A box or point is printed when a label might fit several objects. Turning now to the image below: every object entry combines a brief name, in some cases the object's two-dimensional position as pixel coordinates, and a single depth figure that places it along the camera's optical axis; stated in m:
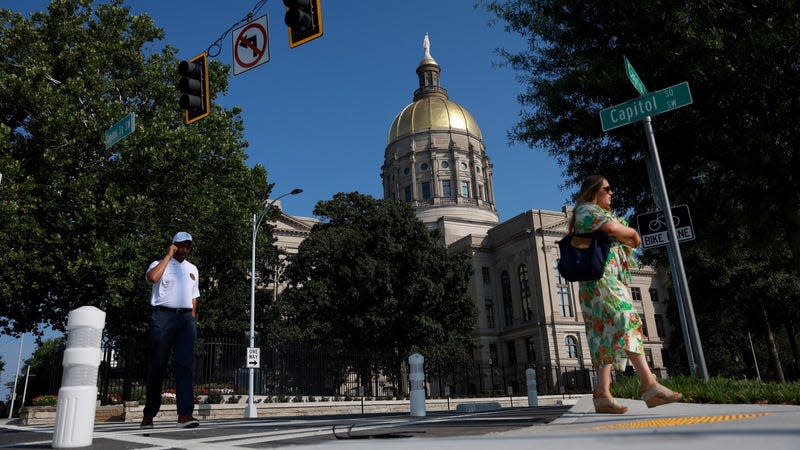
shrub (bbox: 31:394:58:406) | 17.15
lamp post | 16.98
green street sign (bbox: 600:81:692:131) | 8.26
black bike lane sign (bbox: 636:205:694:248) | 9.30
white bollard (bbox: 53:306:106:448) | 3.93
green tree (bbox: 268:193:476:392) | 35.03
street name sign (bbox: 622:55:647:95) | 8.54
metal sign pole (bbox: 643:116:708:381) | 8.06
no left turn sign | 10.89
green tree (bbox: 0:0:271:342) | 18.58
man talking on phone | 5.57
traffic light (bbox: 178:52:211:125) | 10.68
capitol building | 56.12
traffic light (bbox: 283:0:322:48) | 8.91
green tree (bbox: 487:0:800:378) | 10.91
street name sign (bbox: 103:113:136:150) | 11.89
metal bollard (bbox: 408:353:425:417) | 8.82
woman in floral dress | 4.71
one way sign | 17.87
